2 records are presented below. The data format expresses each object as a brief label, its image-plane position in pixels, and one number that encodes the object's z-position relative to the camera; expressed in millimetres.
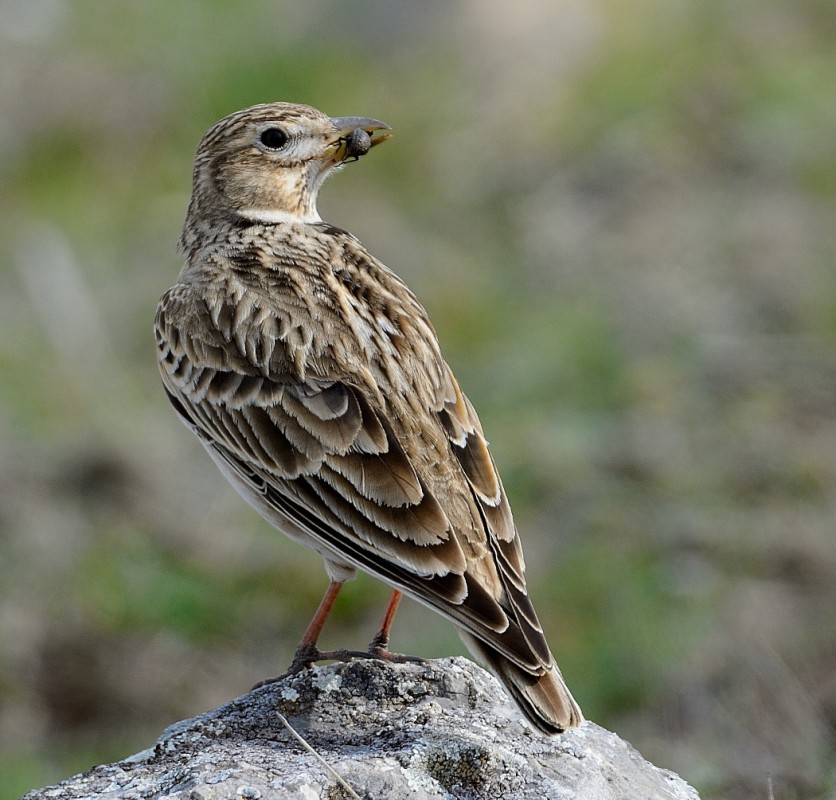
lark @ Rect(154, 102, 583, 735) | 8273
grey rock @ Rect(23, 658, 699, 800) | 7582
